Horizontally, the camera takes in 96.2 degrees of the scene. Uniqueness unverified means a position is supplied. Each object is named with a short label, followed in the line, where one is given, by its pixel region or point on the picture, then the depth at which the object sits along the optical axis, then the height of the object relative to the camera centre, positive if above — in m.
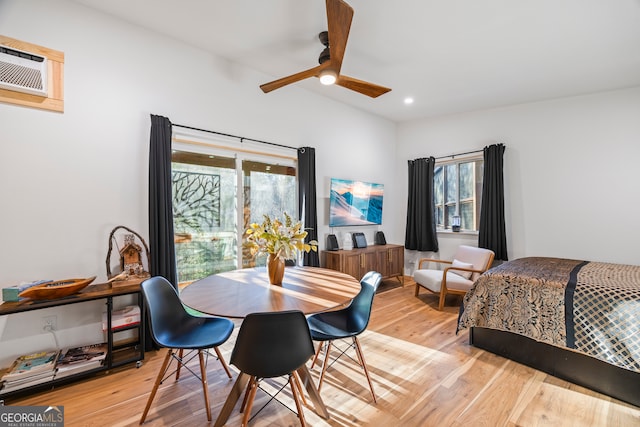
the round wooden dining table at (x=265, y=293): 1.67 -0.55
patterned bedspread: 2.03 -0.81
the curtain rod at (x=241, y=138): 3.01 +0.90
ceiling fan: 1.88 +1.25
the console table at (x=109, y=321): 1.96 -0.88
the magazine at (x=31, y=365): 1.98 -1.07
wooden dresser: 4.14 -0.78
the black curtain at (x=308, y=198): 3.94 +0.19
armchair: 3.80 -0.93
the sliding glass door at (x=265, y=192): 3.62 +0.27
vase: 2.16 -0.42
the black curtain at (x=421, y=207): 5.11 +0.04
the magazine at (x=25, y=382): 1.93 -1.15
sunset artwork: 4.47 +0.13
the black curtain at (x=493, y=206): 4.39 +0.03
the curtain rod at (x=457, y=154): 4.73 +0.93
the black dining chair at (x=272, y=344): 1.41 -0.67
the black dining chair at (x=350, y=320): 1.97 -0.83
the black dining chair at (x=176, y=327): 1.79 -0.80
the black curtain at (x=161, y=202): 2.69 +0.12
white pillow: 4.09 -0.84
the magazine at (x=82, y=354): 2.20 -1.10
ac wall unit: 2.11 +1.09
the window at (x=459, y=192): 4.91 +0.30
